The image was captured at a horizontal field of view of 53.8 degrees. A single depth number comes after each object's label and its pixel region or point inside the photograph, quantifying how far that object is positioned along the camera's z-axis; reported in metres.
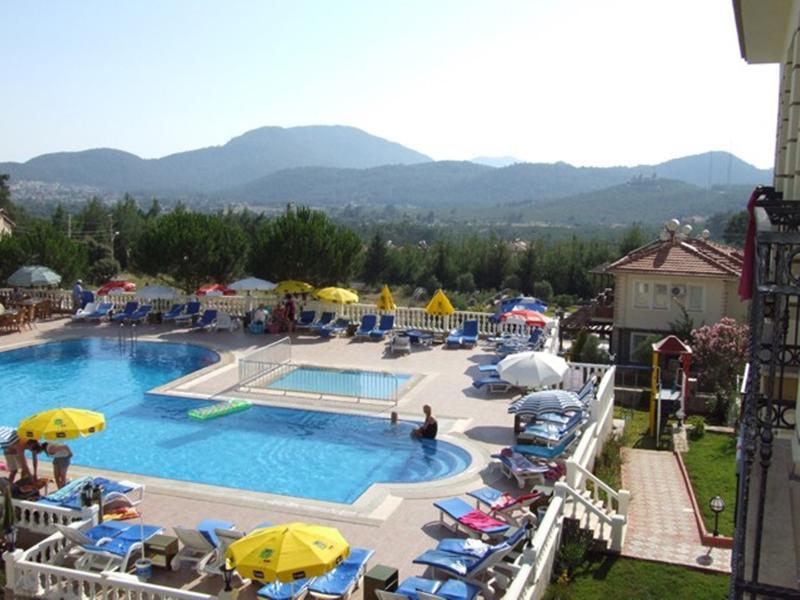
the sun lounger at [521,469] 13.24
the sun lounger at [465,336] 25.15
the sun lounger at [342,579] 9.57
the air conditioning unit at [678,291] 26.09
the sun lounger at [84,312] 29.36
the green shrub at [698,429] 17.72
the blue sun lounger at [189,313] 28.80
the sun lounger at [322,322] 26.97
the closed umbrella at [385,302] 26.16
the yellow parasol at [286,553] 8.45
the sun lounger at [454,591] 9.09
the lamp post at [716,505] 11.31
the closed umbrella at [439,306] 25.47
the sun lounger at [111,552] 10.34
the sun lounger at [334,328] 26.75
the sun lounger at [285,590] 9.27
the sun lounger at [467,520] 10.99
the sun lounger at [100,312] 29.38
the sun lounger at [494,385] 19.72
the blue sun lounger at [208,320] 28.04
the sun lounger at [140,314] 28.86
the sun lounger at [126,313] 28.84
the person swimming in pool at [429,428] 16.09
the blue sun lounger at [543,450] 13.91
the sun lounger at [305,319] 27.78
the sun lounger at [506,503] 11.83
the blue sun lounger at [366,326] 26.39
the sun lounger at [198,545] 10.40
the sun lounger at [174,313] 28.89
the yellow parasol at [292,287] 27.95
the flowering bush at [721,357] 20.20
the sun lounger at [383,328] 26.17
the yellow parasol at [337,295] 26.00
